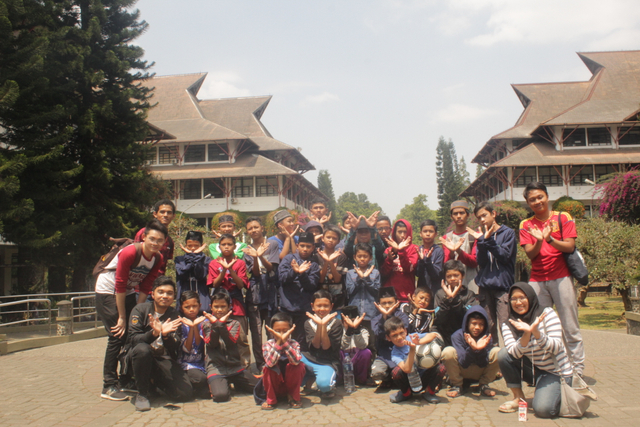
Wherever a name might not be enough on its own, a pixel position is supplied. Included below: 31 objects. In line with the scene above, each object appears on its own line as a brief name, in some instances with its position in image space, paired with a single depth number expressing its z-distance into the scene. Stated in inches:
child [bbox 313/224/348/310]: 215.9
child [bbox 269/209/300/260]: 240.2
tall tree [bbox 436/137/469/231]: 2097.7
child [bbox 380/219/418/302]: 228.2
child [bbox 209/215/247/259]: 239.0
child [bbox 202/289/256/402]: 190.9
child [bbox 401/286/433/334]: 205.6
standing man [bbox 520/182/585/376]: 183.6
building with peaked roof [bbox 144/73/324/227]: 1257.4
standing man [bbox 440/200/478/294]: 222.8
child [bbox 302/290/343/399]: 185.9
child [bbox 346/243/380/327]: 212.2
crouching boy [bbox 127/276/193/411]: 183.3
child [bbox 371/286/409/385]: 195.3
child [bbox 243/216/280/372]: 225.0
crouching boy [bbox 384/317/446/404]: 175.0
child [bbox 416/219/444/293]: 221.5
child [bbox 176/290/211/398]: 194.2
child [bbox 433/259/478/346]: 199.5
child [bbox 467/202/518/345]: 199.9
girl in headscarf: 159.0
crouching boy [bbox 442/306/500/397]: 184.7
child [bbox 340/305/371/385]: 197.3
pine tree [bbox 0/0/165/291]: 447.5
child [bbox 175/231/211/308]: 221.5
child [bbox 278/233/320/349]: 209.8
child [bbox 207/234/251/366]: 216.4
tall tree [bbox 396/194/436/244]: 3378.4
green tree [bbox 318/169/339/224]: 2687.0
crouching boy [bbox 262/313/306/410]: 176.6
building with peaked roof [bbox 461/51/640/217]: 1154.0
